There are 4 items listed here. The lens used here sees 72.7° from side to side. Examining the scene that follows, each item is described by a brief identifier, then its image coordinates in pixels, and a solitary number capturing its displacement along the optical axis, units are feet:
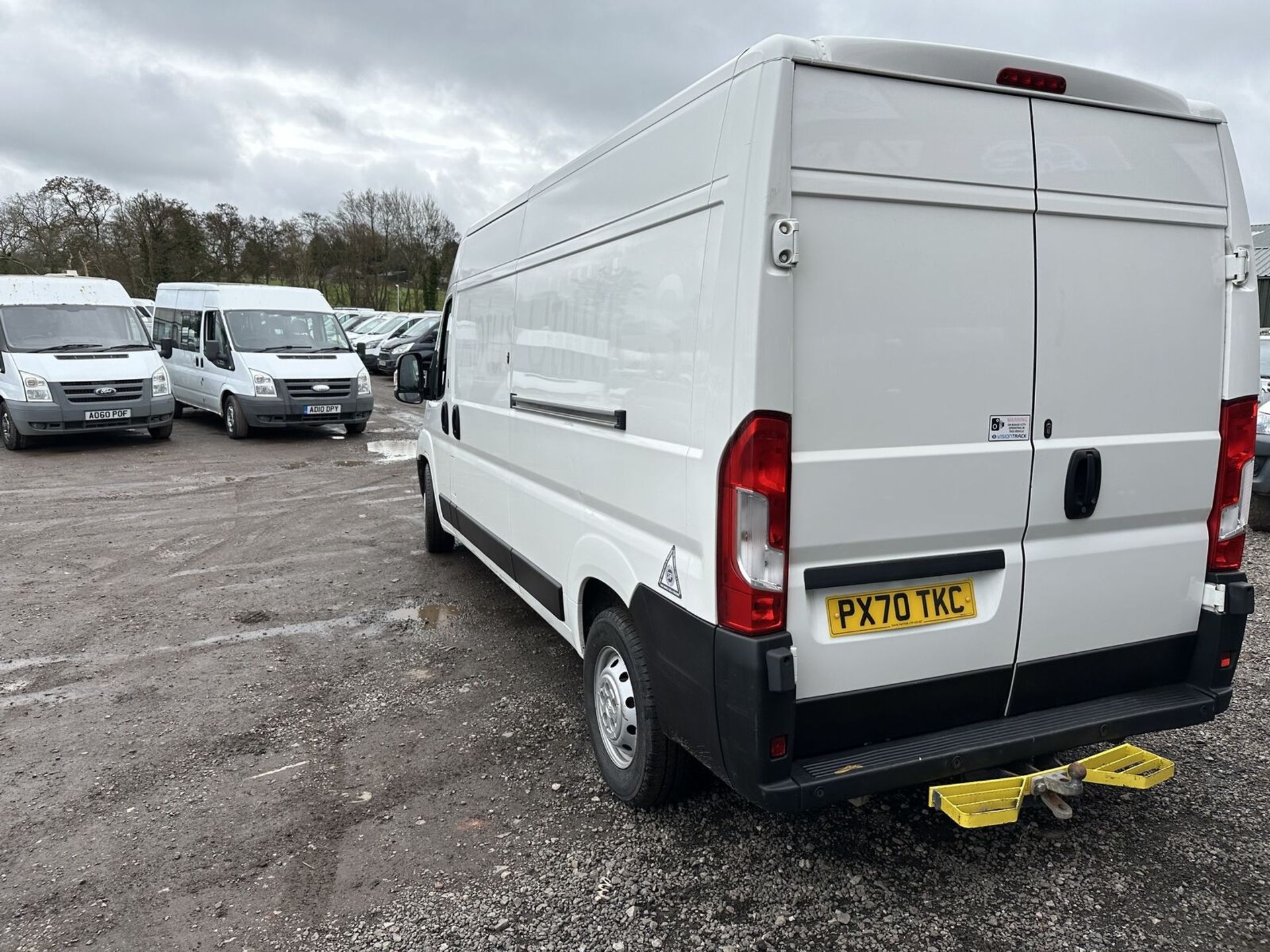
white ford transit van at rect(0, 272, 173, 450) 39.19
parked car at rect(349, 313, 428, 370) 81.10
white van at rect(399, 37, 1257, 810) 8.33
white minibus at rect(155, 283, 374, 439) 44.34
